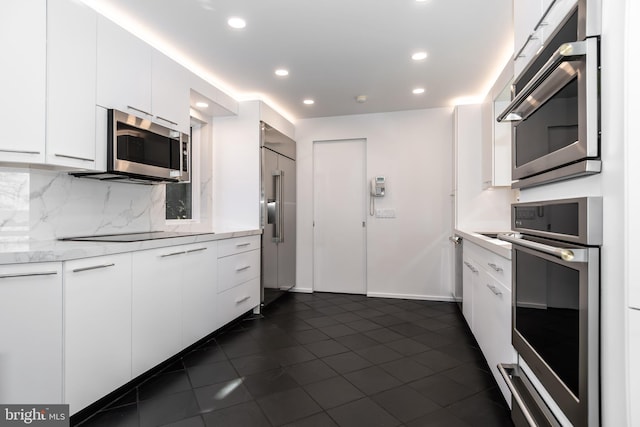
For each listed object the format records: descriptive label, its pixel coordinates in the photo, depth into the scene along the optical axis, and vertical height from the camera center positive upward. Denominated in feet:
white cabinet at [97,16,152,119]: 7.04 +3.12
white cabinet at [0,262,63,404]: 4.91 -1.82
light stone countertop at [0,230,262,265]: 4.97 -0.63
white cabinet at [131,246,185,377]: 6.72 -2.01
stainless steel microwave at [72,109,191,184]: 7.15 +1.41
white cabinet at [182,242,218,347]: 8.22 -2.06
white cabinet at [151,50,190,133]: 8.48 +3.16
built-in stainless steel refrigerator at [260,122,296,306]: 12.53 -0.03
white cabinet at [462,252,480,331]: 9.14 -2.08
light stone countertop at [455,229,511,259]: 5.88 -0.64
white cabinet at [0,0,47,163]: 5.55 +2.20
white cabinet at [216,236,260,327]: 9.83 -2.07
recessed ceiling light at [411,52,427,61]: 9.47 +4.46
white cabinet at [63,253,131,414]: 5.42 -2.00
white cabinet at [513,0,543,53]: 4.54 +2.85
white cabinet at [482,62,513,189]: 10.38 +2.17
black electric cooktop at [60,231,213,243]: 7.01 -0.59
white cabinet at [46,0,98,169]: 6.09 +2.38
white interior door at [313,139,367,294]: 15.34 -0.15
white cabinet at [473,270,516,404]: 5.91 -2.22
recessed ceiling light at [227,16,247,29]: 7.65 +4.34
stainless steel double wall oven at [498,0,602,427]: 2.94 -0.24
